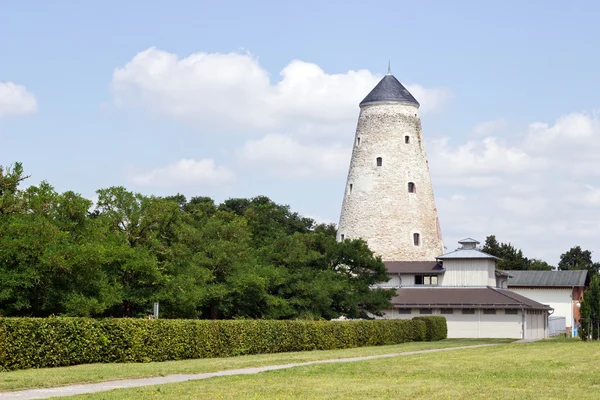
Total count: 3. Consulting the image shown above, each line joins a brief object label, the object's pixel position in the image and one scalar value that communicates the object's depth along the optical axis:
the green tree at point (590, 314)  61.28
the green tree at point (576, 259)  140.00
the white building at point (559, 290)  92.31
